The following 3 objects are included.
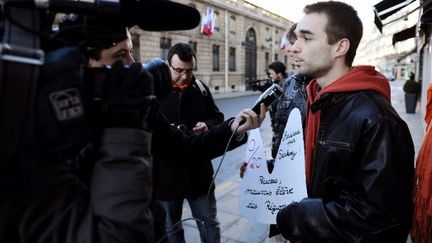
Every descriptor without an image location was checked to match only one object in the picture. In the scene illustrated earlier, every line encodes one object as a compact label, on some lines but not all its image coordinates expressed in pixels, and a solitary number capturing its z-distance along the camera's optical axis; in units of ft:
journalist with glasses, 8.74
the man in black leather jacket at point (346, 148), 4.53
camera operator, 2.56
